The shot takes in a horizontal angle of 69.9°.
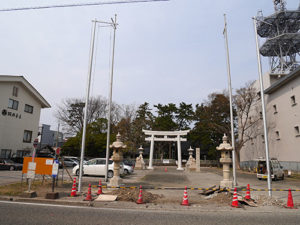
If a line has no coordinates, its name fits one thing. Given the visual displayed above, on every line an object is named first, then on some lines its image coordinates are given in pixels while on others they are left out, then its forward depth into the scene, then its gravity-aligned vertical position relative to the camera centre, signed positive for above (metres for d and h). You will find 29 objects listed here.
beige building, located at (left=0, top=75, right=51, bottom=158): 26.33 +4.85
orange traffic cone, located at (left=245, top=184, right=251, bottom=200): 8.96 -1.50
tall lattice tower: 32.31 +18.25
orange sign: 10.76 -0.63
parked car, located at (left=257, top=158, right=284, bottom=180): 18.89 -1.01
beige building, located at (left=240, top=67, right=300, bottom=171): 24.61 +4.87
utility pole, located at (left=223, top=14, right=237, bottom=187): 12.24 +4.16
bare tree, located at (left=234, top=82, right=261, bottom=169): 31.95 +7.87
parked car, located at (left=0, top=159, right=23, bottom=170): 21.37 -1.29
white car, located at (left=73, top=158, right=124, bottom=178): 18.22 -1.17
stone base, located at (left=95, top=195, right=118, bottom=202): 8.75 -1.77
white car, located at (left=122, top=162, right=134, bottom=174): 21.50 -1.38
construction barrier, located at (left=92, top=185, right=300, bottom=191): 12.18 -1.80
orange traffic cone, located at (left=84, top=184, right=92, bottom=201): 8.76 -1.73
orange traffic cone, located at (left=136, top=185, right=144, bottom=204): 8.50 -1.74
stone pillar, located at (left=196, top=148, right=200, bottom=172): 28.83 -0.43
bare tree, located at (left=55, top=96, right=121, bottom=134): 41.12 +7.58
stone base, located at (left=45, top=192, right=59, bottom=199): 8.69 -1.68
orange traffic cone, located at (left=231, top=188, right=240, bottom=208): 8.16 -1.66
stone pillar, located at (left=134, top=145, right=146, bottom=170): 32.38 -1.29
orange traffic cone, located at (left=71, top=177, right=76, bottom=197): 9.37 -1.61
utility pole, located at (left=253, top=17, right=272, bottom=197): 9.66 +2.85
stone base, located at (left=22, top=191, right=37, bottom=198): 8.79 -1.68
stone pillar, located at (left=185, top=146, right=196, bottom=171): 31.34 -1.15
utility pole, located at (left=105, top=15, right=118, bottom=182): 13.98 +5.43
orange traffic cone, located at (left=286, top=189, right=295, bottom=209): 8.20 -1.65
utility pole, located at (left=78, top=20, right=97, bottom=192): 10.15 +3.21
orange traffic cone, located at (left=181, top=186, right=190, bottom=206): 8.34 -1.71
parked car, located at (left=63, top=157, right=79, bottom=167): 27.70 -1.08
